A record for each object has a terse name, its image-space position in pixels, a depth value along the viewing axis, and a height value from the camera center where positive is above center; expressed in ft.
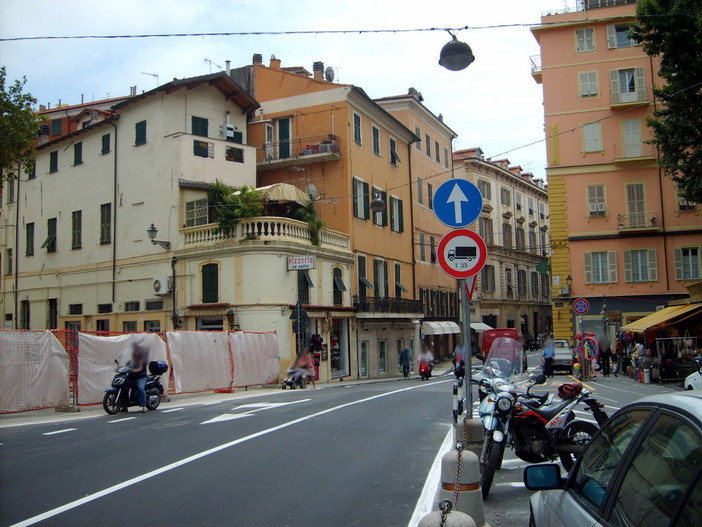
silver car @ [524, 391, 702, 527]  8.09 -2.07
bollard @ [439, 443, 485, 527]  17.75 -3.97
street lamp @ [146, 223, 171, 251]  100.73 +13.67
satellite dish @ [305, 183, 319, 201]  121.70 +23.59
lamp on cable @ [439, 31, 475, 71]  41.42 +15.76
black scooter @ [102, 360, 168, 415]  52.75 -4.50
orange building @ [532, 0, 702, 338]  125.29 +24.54
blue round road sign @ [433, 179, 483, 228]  26.09 +4.45
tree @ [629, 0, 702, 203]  72.74 +24.57
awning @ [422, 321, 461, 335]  154.61 -0.65
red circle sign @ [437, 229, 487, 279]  25.48 +2.56
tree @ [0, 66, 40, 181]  60.18 +18.53
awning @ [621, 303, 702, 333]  85.46 +0.00
